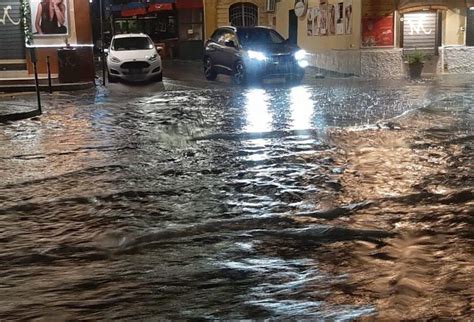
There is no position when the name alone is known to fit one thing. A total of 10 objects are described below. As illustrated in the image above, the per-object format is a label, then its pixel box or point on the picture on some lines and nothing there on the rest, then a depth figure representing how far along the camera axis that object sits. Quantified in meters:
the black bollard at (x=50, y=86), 19.95
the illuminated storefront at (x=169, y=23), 41.56
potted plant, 24.31
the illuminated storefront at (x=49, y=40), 22.00
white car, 22.39
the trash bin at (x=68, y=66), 21.59
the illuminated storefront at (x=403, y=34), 24.53
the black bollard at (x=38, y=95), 15.22
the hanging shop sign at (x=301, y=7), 30.47
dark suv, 20.89
